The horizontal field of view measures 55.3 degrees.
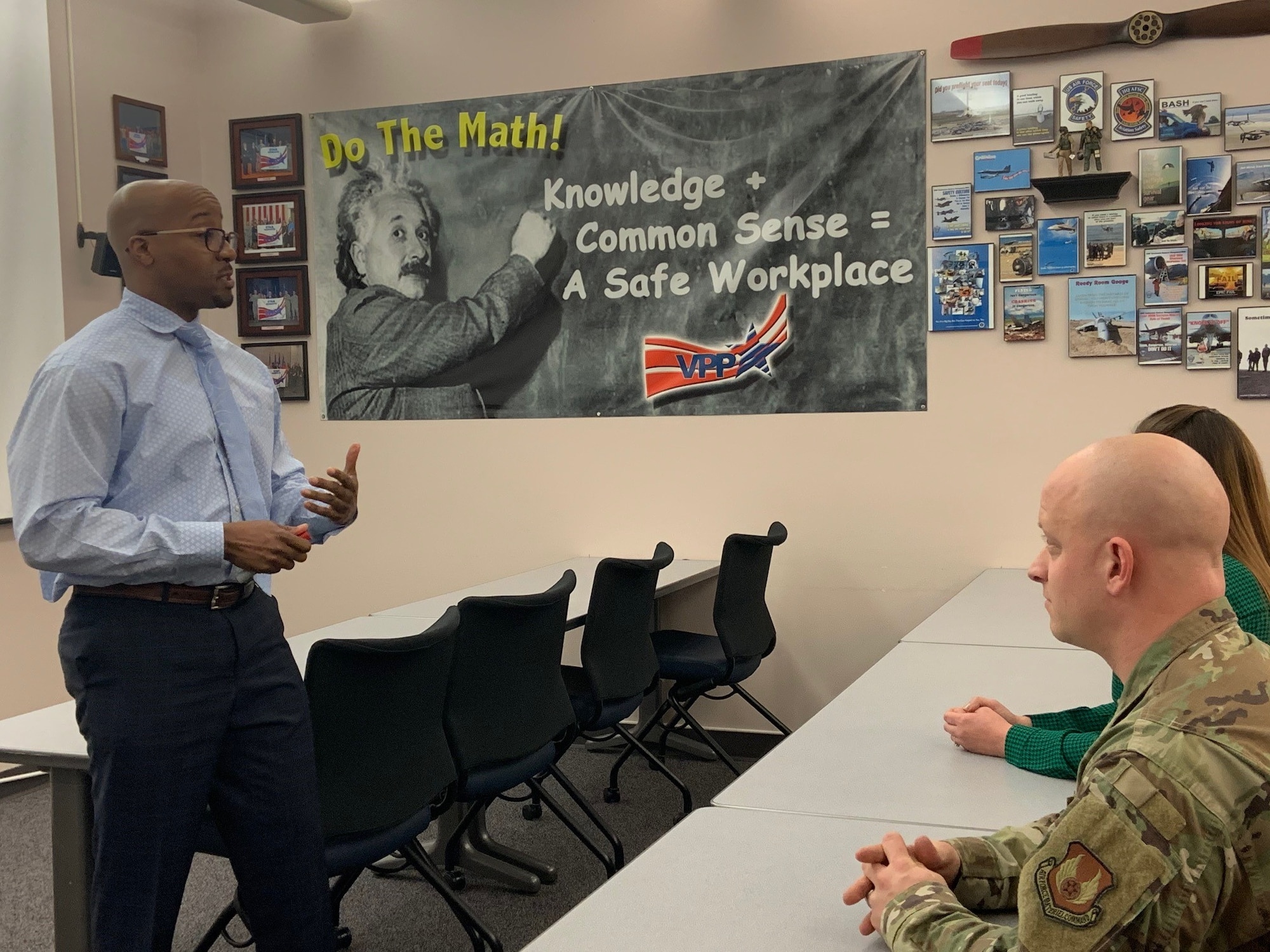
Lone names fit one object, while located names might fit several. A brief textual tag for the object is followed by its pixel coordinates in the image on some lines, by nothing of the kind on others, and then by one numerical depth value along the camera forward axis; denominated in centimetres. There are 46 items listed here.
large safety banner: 460
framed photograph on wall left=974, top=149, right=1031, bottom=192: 438
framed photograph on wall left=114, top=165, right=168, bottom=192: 508
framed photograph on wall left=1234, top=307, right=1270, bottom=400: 415
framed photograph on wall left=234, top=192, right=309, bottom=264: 533
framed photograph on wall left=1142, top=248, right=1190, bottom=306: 421
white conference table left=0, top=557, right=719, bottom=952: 239
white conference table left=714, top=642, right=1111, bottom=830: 180
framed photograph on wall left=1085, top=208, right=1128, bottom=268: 428
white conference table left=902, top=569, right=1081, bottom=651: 317
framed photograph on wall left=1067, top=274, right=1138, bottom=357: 428
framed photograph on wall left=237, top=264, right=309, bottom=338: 534
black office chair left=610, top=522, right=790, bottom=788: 416
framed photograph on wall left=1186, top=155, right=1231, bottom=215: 417
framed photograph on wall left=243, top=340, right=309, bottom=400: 537
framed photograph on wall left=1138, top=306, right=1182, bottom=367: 423
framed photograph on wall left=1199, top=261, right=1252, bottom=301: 416
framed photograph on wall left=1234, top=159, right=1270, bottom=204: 413
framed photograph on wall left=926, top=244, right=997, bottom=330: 445
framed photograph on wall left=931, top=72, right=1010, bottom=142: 440
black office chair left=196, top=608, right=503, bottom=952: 247
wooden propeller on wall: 411
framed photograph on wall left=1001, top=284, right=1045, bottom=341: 438
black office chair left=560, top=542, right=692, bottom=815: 365
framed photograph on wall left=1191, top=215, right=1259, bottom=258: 416
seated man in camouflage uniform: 104
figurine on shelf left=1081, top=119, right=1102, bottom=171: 423
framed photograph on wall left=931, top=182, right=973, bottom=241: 446
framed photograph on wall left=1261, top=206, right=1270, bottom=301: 414
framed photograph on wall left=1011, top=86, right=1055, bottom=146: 435
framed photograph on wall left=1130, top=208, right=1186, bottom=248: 423
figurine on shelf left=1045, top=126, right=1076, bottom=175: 427
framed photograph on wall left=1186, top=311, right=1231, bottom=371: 419
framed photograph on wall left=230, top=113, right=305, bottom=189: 532
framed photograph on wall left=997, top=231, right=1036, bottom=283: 438
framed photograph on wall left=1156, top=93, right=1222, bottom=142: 418
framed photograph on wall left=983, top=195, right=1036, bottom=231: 438
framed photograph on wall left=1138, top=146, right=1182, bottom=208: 421
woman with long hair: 187
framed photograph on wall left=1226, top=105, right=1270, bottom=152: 412
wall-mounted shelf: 420
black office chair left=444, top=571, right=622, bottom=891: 294
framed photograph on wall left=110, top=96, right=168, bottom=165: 507
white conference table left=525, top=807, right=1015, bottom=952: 135
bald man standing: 205
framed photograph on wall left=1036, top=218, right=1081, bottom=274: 433
